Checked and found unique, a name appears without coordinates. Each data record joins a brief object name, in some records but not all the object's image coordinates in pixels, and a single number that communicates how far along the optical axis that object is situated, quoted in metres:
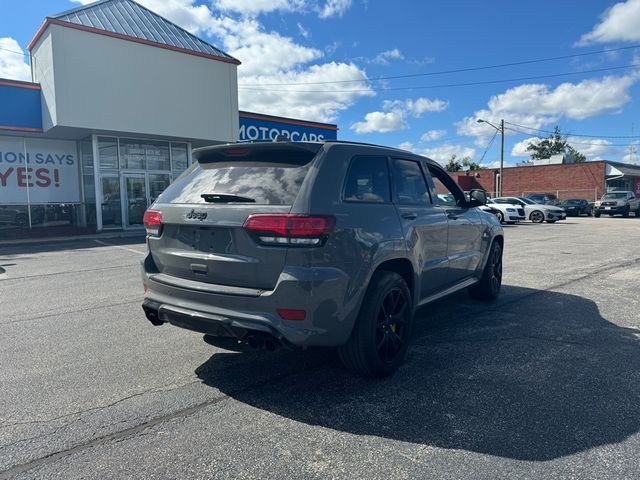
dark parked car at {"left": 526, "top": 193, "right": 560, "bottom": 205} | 32.10
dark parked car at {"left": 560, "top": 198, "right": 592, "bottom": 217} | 35.59
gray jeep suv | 3.23
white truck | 32.92
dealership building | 17.16
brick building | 44.38
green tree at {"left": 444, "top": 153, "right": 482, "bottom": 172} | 90.56
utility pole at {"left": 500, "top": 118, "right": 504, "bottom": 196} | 38.62
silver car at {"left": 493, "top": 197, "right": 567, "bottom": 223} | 27.33
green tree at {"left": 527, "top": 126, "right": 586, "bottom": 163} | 90.94
